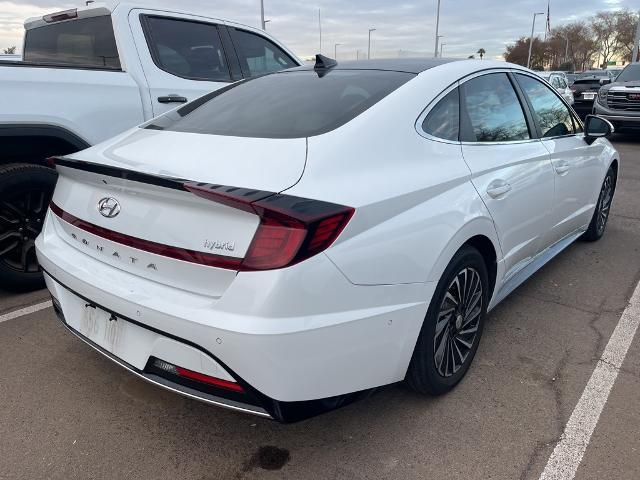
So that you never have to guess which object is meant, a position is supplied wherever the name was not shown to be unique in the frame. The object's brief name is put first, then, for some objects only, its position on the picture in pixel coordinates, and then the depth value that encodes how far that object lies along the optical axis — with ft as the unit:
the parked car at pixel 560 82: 51.49
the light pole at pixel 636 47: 95.88
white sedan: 5.99
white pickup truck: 11.36
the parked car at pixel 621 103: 38.12
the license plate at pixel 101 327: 7.12
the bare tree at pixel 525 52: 246.68
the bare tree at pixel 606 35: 247.70
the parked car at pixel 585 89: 51.31
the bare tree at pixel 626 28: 235.40
